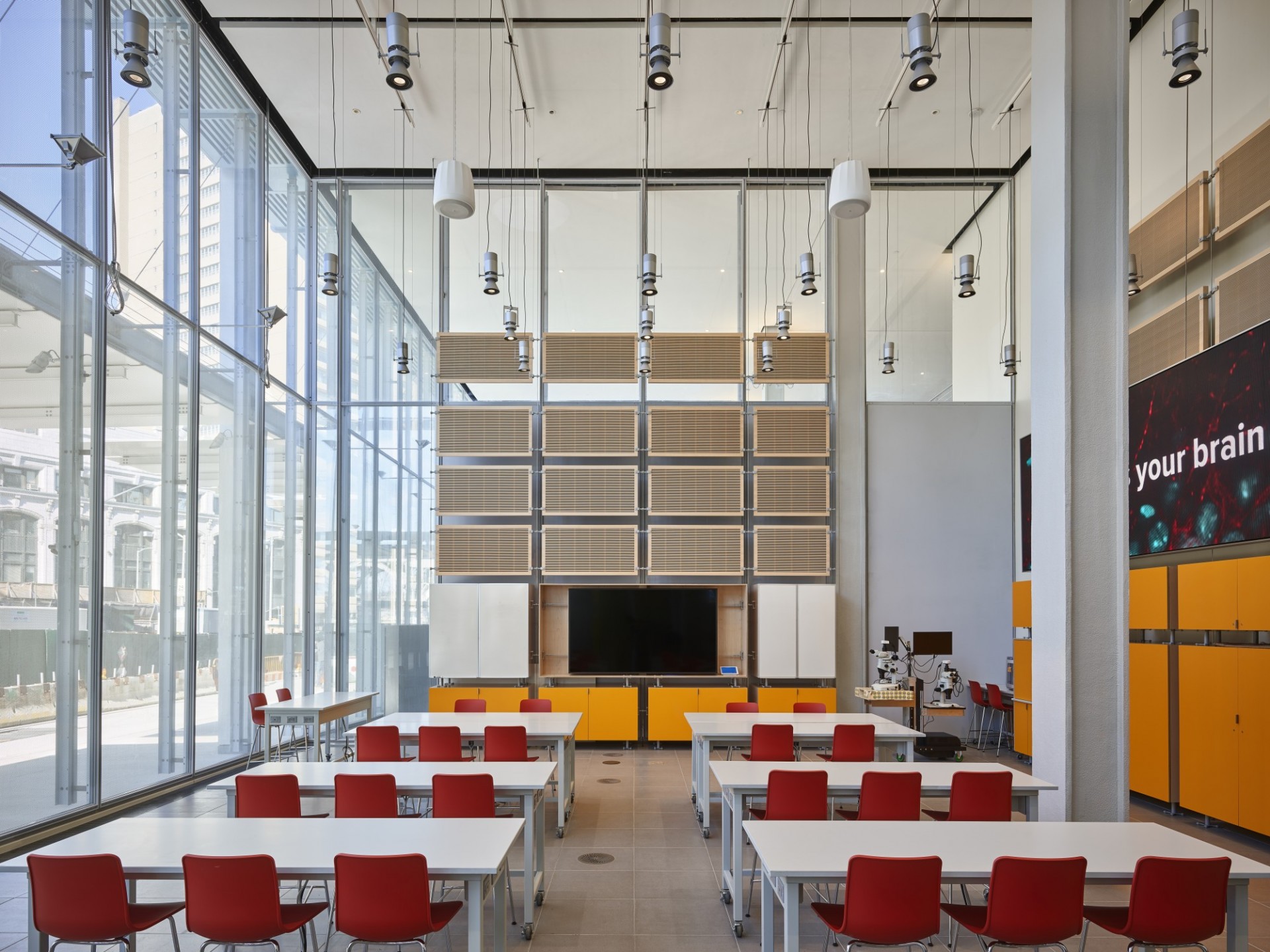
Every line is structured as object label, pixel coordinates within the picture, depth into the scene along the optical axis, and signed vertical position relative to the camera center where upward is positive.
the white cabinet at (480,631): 11.77 -1.49
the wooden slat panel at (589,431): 12.13 +1.19
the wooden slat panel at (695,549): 11.97 -0.39
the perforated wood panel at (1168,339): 7.93 +1.70
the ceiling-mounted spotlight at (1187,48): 5.40 +2.88
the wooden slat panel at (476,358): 12.29 +2.20
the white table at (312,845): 3.64 -1.47
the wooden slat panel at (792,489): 12.02 +0.41
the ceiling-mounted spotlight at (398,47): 5.47 +2.90
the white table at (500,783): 5.19 -1.63
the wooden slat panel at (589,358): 12.21 +2.20
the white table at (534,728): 7.23 -1.79
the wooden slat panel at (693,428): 12.13 +1.23
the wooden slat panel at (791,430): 12.07 +1.20
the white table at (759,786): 5.23 -1.64
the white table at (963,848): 3.66 -1.48
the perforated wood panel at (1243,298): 6.98 +1.80
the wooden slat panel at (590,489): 12.07 +0.40
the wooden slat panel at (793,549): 11.95 -0.39
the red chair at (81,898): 3.54 -1.51
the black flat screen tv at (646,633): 11.80 -1.50
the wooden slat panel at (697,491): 12.05 +0.39
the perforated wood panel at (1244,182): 6.95 +2.73
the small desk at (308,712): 8.46 -1.87
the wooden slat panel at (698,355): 12.24 +2.24
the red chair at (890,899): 3.54 -1.51
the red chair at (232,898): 3.54 -1.51
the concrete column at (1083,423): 5.88 +0.65
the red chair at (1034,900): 3.55 -1.52
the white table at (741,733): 7.15 -1.79
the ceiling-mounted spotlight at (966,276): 9.11 +2.49
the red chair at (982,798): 5.11 -1.59
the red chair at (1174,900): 3.59 -1.53
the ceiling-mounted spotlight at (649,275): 9.61 +2.62
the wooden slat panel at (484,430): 12.18 +1.20
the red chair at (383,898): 3.54 -1.51
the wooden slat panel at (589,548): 11.98 -0.39
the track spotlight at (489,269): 8.95 +2.51
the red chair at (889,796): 5.09 -1.57
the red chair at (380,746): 6.88 -1.75
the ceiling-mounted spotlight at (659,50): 5.05 +2.66
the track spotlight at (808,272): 8.67 +2.41
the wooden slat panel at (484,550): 12.00 -0.42
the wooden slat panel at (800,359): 12.19 +2.19
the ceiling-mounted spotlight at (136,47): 5.70 +3.02
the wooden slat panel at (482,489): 12.12 +0.41
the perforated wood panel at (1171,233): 7.89 +2.68
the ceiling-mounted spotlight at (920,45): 5.02 +2.67
